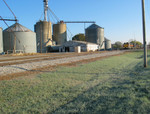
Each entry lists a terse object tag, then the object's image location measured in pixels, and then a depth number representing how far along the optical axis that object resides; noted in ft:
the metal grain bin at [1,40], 139.47
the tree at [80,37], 327.22
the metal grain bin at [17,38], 150.69
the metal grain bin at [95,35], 261.79
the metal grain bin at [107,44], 297.12
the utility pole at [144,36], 36.24
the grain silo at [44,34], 214.90
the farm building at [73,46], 197.24
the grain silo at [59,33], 244.01
